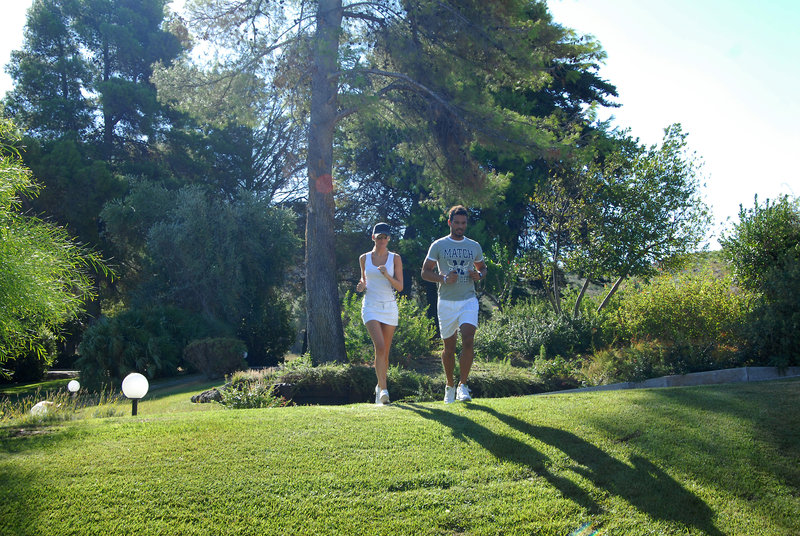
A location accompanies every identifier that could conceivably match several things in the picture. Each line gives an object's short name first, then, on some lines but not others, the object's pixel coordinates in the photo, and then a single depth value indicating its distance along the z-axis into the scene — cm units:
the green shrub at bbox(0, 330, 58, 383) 1865
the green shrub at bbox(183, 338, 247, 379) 1491
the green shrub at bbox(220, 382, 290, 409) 757
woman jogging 674
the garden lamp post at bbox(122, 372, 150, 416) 721
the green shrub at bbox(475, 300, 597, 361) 1280
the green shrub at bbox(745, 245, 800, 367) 919
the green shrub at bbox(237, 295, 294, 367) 1941
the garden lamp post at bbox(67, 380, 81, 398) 1029
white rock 617
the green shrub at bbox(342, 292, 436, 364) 1247
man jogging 628
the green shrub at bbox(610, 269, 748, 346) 1112
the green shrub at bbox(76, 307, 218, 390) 1582
